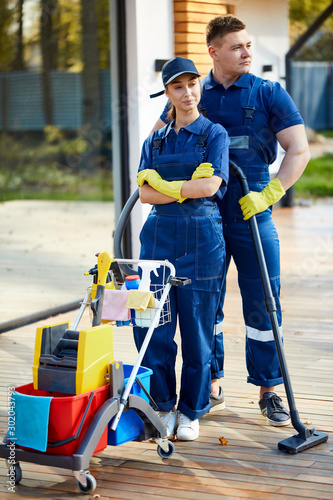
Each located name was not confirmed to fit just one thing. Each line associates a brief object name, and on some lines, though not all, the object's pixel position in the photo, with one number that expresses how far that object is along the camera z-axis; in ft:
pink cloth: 19.72
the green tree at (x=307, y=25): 153.58
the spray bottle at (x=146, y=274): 19.69
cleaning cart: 18.25
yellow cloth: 19.16
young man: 22.41
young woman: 20.85
